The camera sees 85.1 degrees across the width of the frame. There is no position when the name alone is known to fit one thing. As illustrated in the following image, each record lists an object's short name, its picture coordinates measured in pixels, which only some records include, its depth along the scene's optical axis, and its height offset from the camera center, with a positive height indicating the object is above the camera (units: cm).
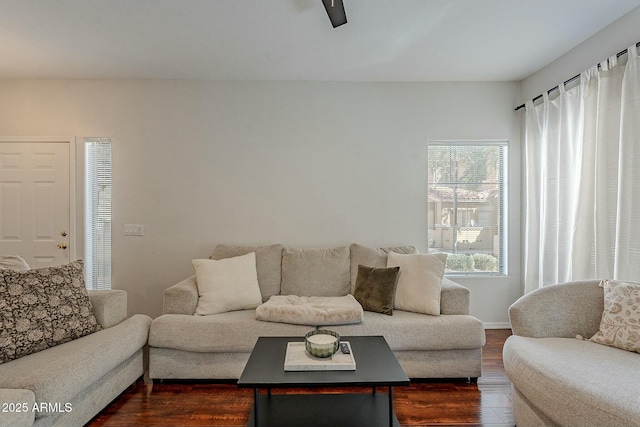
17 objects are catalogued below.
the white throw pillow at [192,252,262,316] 279 -60
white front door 365 +13
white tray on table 176 -76
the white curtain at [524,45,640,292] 236 +29
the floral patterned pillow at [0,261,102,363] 187 -57
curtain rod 248 +116
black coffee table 163 -79
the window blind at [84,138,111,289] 374 +3
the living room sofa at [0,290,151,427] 156 -82
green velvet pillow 281 -62
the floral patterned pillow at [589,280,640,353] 191 -58
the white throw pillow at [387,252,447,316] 276 -55
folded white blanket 255 -73
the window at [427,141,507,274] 381 +9
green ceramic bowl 184 -69
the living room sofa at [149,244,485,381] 251 -91
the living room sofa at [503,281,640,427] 143 -73
